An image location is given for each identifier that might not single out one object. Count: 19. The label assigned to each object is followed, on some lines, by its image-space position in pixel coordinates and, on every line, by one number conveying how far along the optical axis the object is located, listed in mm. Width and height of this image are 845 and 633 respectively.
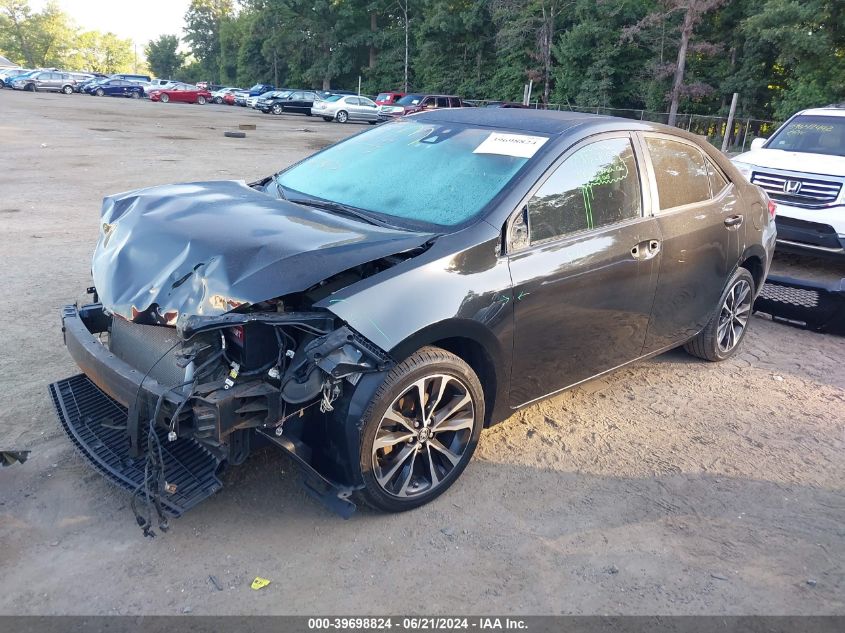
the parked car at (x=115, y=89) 50622
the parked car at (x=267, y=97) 41406
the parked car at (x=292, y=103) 40750
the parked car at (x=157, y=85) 49938
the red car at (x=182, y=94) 49116
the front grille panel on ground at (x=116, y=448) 2928
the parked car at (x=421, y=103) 33375
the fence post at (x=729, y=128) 27125
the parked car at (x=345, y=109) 35969
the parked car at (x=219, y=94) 52612
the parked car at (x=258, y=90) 50341
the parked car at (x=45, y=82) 47438
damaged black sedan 2887
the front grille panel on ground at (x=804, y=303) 5891
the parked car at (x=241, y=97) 50094
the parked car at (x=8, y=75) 48344
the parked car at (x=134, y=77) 55816
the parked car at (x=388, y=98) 37959
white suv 7699
